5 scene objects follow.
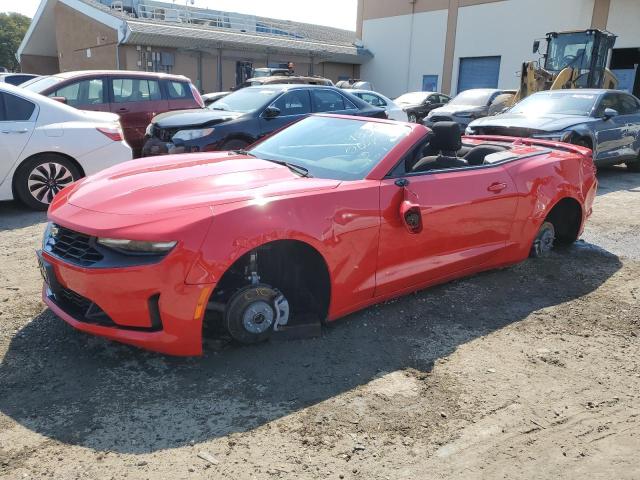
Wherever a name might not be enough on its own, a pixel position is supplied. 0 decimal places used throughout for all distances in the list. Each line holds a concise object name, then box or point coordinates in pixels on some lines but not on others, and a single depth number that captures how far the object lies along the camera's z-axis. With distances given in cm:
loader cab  1476
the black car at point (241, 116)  761
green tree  5112
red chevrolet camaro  273
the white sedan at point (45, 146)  598
